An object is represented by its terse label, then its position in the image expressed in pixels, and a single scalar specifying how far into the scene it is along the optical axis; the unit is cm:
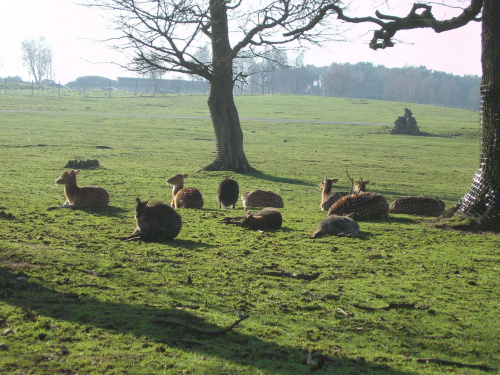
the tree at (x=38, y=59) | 13075
